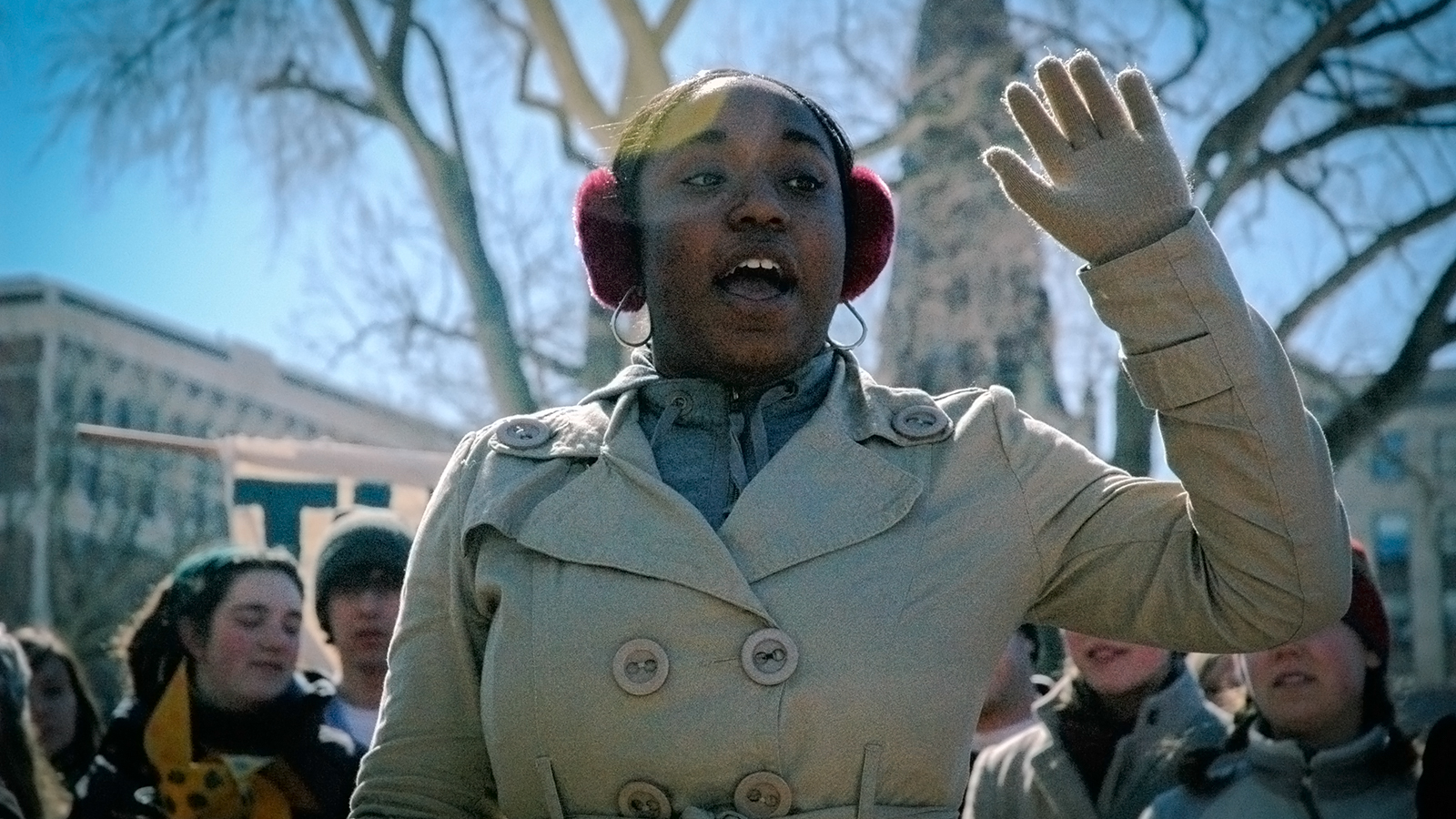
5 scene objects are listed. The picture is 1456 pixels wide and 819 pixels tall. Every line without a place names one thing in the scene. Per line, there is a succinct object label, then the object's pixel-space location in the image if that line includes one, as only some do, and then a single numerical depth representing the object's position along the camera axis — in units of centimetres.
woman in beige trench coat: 188
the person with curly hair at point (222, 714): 389
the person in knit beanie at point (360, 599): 421
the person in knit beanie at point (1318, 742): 343
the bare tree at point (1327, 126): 856
